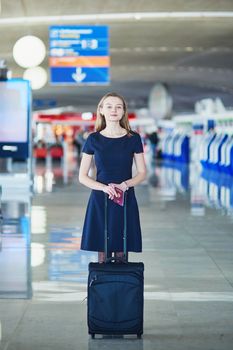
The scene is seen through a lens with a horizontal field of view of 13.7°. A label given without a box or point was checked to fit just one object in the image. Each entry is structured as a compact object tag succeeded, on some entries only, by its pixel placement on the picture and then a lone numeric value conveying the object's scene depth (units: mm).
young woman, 6934
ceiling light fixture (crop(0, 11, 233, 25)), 23656
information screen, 21172
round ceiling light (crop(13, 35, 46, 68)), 21953
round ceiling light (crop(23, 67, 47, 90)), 27141
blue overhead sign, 25141
